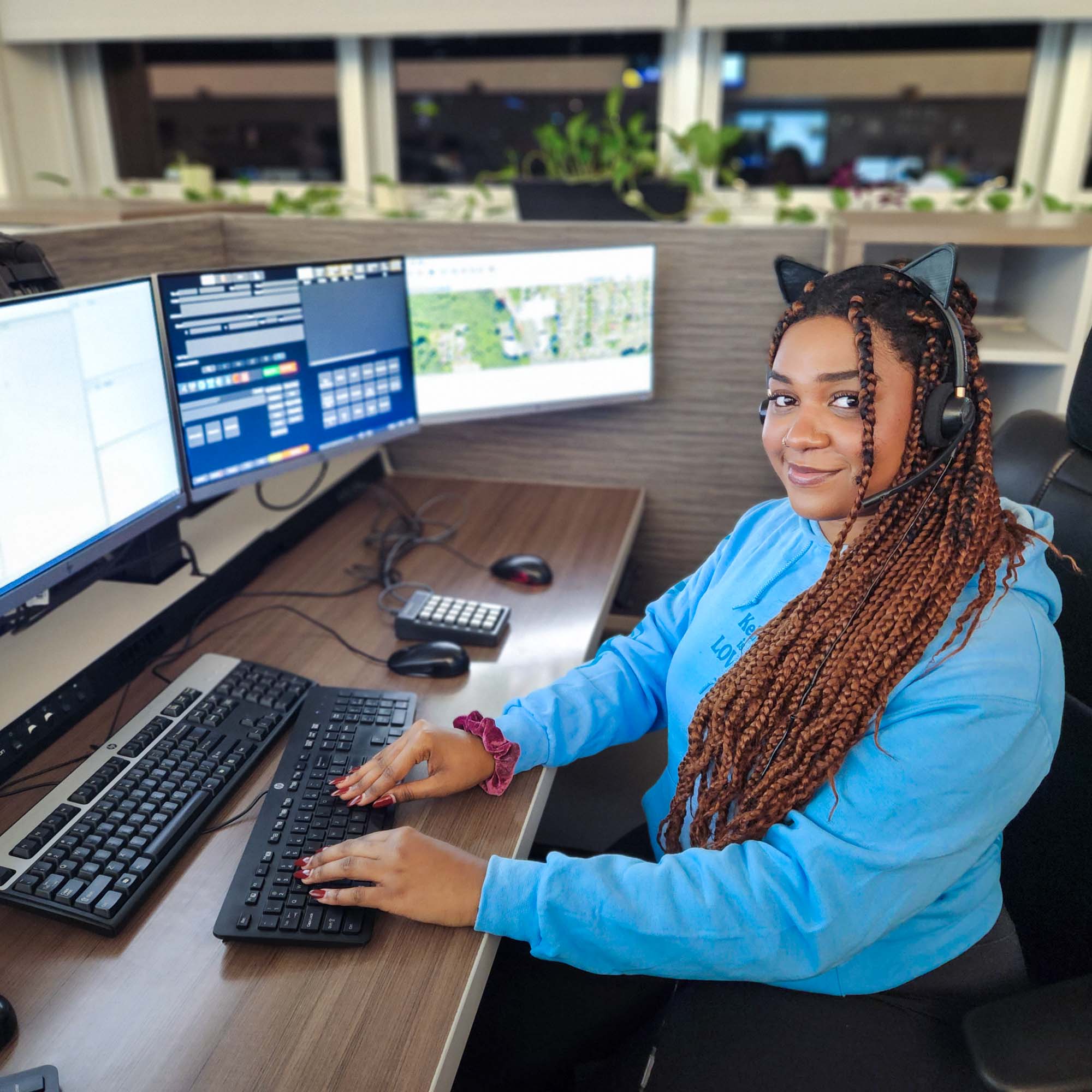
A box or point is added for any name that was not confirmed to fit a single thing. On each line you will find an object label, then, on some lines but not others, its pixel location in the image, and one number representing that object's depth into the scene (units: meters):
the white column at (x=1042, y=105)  3.06
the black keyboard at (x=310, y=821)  0.77
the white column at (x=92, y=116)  3.91
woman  0.77
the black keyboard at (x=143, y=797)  0.79
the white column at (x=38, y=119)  3.75
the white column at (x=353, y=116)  3.61
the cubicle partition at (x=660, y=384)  1.73
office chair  0.96
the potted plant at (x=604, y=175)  2.09
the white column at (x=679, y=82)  3.30
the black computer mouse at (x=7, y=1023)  0.68
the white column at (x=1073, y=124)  3.00
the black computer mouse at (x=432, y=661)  1.18
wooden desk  0.67
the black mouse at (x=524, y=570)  1.46
